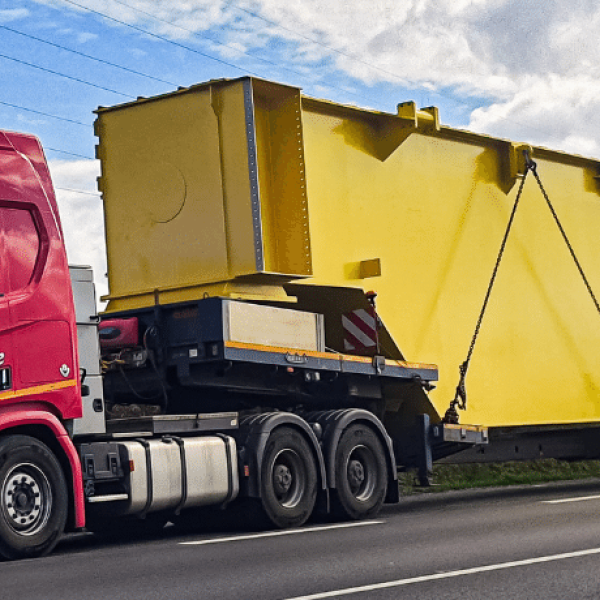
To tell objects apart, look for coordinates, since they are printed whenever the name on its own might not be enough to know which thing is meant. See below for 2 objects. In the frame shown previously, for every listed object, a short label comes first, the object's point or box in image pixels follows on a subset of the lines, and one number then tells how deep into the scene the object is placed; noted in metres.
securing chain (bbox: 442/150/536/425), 14.80
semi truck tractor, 10.27
